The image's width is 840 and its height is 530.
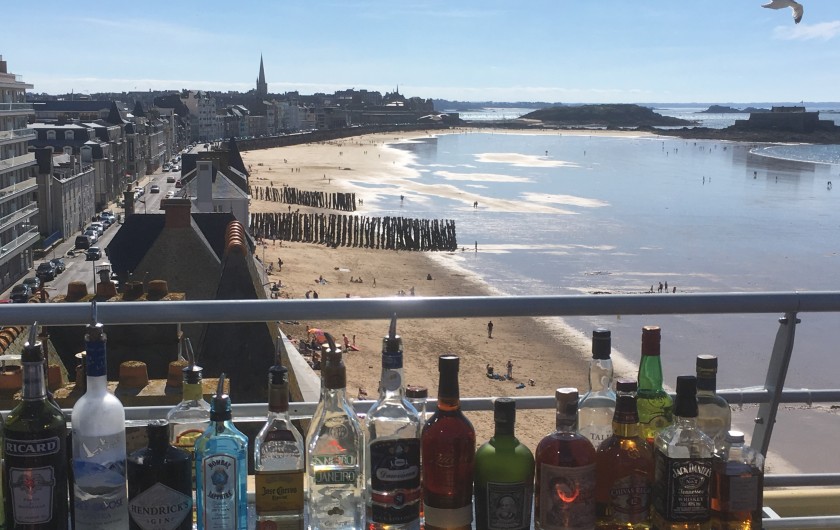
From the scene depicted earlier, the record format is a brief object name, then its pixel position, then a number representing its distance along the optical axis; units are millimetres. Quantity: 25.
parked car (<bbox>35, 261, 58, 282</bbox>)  40375
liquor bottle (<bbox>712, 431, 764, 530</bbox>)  2637
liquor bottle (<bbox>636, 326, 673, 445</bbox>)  2830
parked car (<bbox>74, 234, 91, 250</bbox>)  49725
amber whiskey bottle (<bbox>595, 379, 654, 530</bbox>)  2658
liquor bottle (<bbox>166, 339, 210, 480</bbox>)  2723
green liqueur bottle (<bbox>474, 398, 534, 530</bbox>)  2582
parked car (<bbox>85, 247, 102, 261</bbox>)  42062
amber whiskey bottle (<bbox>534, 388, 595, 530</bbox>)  2570
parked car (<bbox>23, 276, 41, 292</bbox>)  38172
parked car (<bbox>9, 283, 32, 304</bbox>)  32812
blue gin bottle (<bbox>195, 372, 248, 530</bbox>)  2562
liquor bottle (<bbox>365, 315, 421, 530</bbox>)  2627
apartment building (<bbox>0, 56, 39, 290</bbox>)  41594
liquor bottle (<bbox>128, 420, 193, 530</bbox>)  2527
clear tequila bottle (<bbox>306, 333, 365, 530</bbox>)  2654
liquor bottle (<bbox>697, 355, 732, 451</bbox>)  2730
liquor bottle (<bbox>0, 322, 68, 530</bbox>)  2510
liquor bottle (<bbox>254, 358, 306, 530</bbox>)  2621
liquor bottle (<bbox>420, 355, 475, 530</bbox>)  2617
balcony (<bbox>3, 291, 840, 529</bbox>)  2967
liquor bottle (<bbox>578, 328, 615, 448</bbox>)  2793
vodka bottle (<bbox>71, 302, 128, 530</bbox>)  2518
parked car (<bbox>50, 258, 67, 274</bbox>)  42469
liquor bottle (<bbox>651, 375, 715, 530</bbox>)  2619
